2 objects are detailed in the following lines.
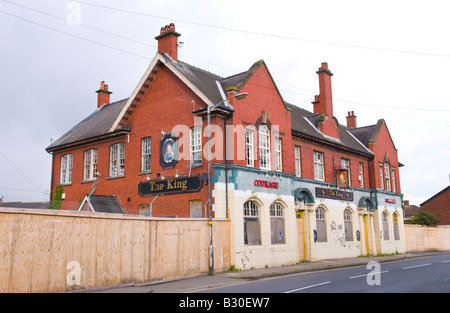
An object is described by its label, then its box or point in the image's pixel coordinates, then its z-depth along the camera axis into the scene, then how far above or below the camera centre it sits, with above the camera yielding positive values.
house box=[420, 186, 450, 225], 51.12 +3.57
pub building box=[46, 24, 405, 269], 21.14 +4.39
